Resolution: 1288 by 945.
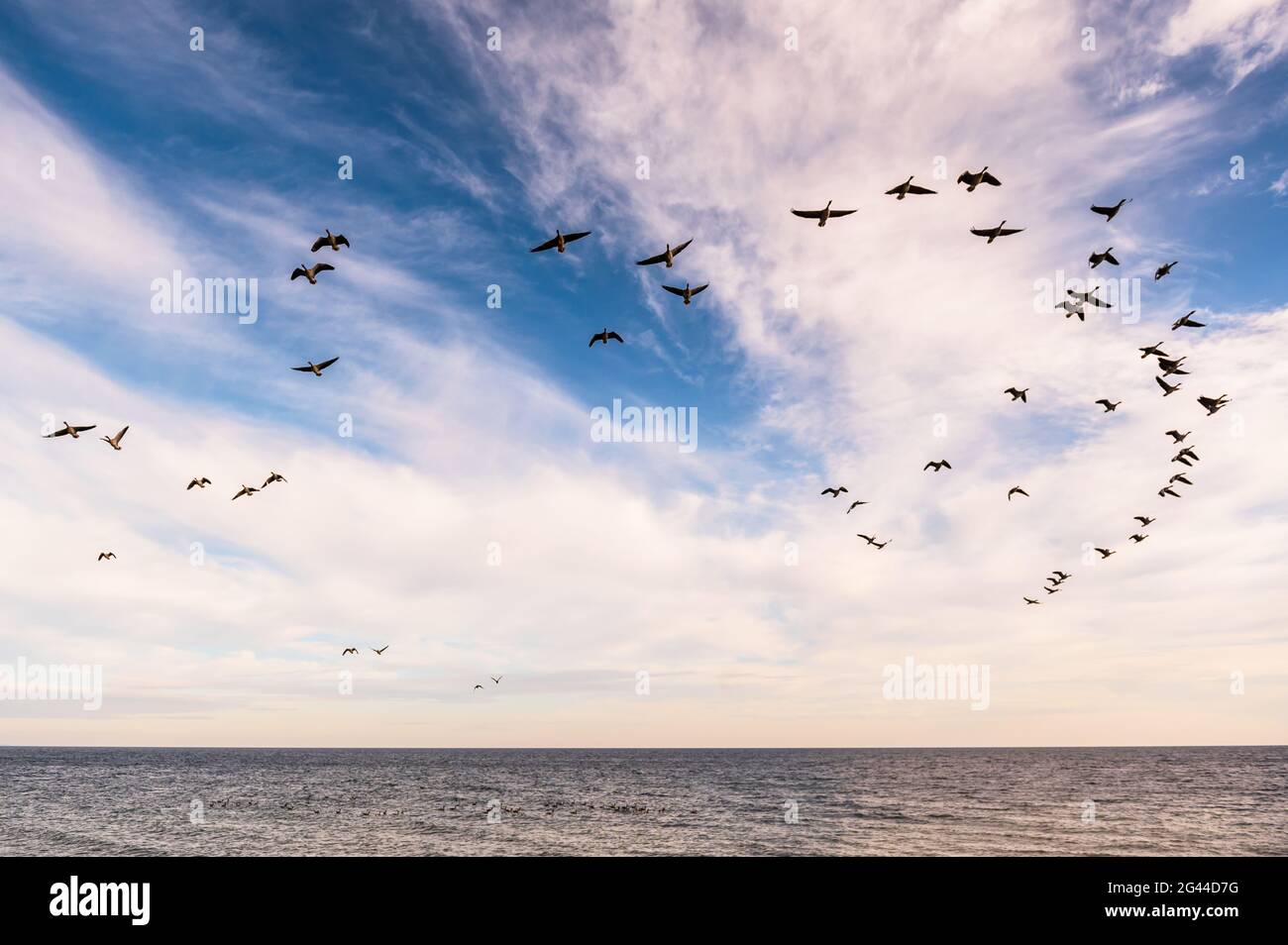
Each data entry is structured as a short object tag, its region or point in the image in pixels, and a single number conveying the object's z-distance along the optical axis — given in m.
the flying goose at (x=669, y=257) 22.78
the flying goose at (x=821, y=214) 22.62
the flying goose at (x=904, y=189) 21.72
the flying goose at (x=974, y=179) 22.73
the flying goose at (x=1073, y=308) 23.69
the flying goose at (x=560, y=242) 22.80
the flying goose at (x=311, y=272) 24.40
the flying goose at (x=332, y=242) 23.43
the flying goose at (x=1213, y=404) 25.62
